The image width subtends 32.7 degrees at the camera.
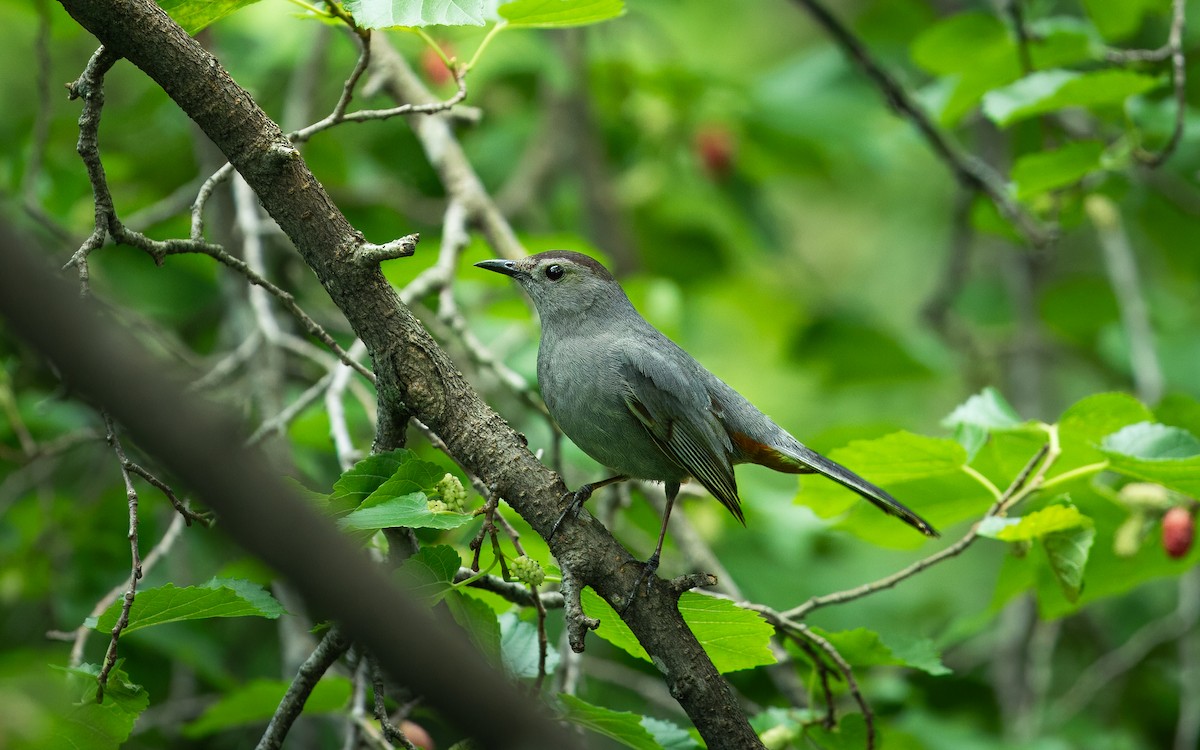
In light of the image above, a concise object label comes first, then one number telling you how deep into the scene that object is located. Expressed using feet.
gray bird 22.22
